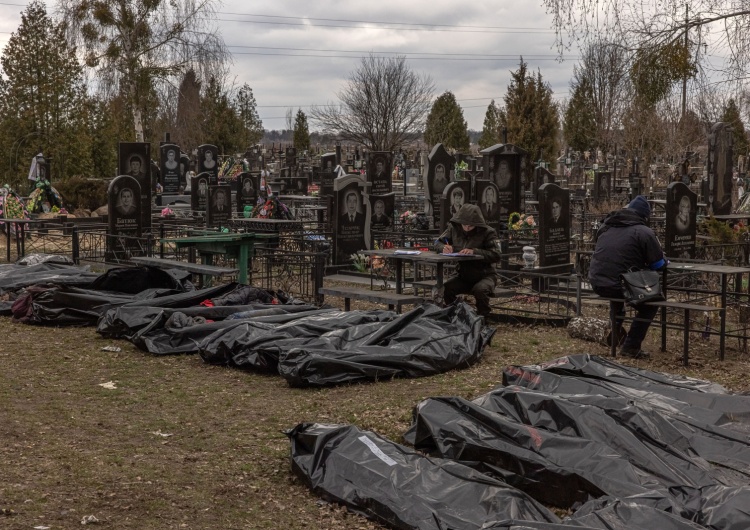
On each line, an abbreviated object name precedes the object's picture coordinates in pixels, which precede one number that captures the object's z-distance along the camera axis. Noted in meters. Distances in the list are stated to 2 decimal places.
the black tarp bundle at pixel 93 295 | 12.05
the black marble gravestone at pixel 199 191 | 25.94
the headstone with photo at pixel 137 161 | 22.95
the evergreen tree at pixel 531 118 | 39.97
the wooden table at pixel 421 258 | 11.39
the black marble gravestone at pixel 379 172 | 25.77
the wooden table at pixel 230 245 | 13.75
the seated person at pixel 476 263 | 11.69
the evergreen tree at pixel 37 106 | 32.12
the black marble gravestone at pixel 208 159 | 36.00
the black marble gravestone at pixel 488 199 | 18.97
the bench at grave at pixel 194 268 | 12.99
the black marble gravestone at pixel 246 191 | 26.28
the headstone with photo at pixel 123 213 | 18.52
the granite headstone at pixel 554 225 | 14.80
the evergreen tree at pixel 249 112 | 63.56
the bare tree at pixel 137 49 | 39.28
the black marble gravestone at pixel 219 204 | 22.16
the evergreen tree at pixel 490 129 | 60.40
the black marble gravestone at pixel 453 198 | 16.81
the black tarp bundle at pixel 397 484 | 5.21
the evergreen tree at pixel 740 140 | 39.09
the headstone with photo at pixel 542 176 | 26.82
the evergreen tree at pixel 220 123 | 54.69
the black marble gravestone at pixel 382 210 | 21.39
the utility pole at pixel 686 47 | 10.55
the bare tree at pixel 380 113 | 50.50
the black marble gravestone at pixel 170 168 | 34.88
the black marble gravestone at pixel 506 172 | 20.95
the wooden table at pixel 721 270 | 9.91
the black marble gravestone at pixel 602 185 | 29.59
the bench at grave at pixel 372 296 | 11.96
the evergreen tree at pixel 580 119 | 49.28
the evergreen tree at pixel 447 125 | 60.81
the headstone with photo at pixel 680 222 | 14.27
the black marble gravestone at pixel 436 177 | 23.52
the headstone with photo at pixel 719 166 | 19.50
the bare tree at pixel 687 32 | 10.48
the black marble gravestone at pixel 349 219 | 16.47
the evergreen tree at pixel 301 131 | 66.69
